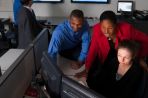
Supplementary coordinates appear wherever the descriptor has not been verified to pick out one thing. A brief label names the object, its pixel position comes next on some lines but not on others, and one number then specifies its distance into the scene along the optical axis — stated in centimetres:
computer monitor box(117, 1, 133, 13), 253
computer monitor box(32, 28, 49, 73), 122
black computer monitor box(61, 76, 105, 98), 66
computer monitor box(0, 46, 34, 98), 87
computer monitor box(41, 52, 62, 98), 82
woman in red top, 123
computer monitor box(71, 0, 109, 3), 254
